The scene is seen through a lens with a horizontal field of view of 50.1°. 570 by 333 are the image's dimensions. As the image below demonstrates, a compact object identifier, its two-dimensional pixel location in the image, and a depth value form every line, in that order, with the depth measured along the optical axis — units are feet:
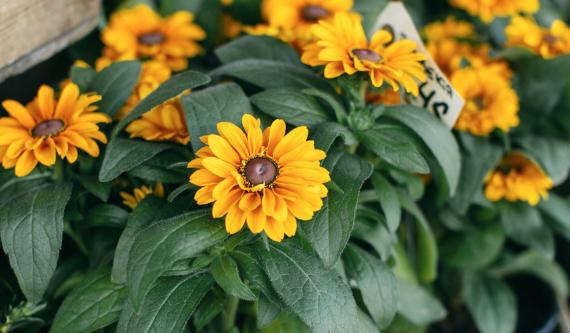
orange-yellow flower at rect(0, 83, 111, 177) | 2.72
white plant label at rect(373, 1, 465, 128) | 3.27
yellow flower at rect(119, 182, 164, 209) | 2.97
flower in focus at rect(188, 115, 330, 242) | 2.31
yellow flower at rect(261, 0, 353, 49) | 3.98
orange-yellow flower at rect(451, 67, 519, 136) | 3.60
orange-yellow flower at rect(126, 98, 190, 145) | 2.96
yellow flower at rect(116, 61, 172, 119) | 3.27
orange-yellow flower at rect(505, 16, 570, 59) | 3.97
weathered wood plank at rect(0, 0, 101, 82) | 3.08
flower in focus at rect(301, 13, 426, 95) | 2.84
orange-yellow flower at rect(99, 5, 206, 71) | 3.77
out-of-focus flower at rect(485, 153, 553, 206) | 3.76
